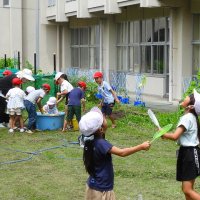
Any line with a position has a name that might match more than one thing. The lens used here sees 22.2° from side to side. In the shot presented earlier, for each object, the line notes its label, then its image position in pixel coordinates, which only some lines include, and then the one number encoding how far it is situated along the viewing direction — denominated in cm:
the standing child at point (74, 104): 1269
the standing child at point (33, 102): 1262
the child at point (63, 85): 1323
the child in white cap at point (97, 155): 493
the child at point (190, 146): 581
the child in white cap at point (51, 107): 1298
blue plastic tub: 1303
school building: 2031
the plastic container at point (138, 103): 1820
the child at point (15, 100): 1256
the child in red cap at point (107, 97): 1291
